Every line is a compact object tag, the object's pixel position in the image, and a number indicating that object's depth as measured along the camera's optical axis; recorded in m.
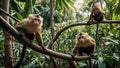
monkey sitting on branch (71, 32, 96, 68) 2.46
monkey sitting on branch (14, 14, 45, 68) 1.96
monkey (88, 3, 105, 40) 3.01
